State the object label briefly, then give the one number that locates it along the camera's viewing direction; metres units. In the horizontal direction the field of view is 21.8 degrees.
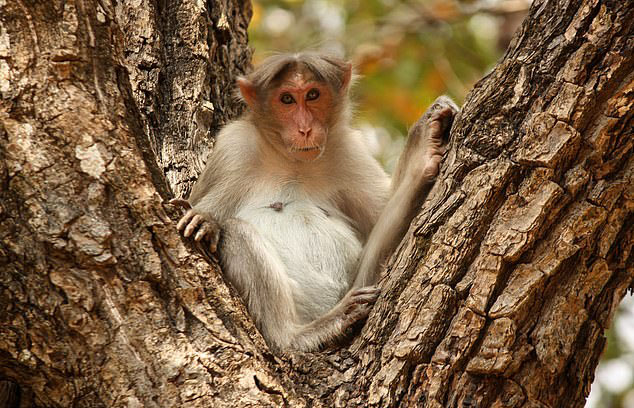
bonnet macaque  9.18
